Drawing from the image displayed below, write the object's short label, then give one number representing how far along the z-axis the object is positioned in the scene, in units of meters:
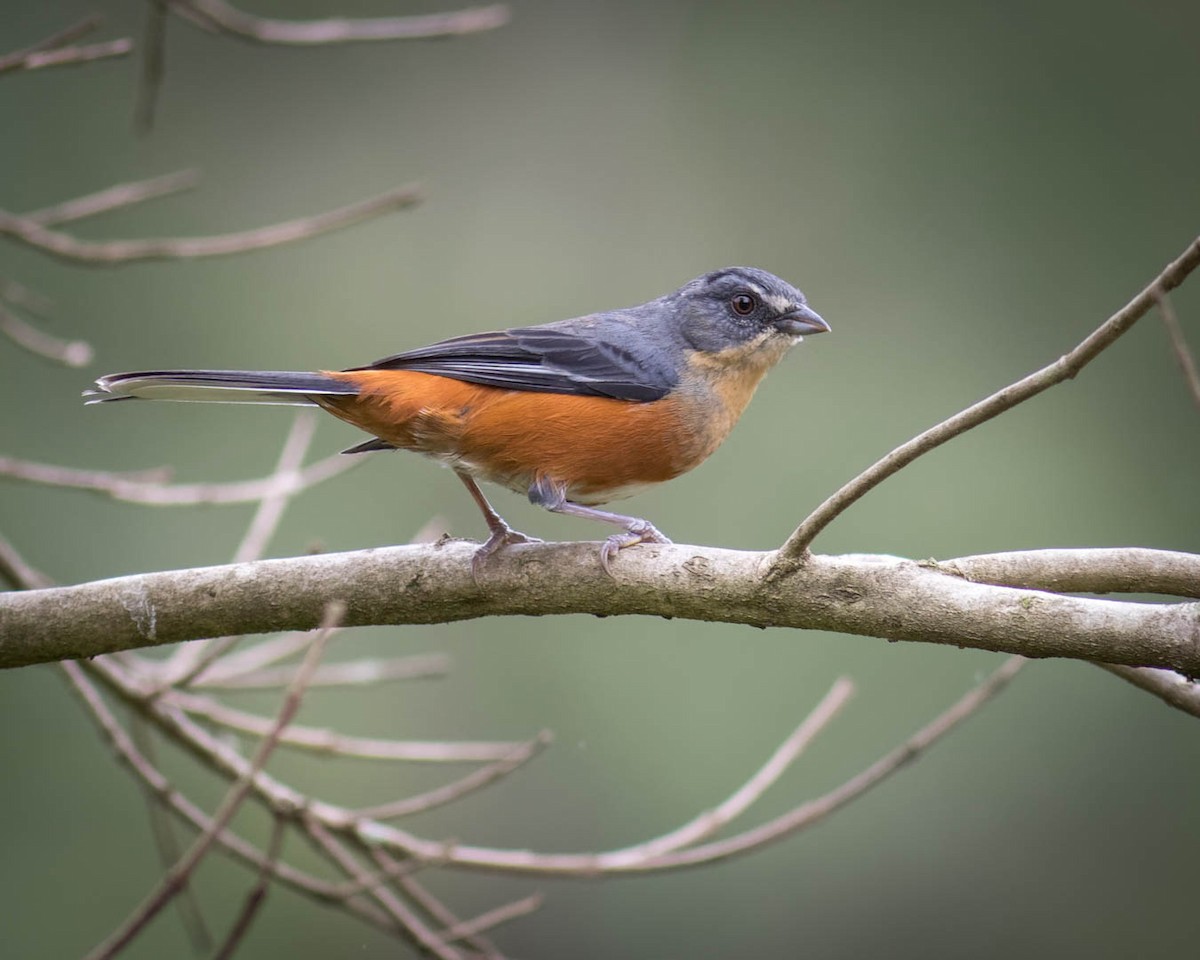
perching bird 8.45
